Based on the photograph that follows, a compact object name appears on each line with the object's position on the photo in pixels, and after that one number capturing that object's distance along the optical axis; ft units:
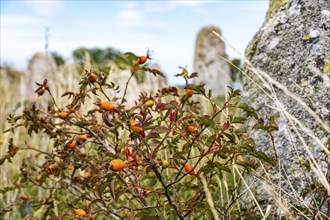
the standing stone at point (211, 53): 52.31
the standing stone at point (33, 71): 44.91
